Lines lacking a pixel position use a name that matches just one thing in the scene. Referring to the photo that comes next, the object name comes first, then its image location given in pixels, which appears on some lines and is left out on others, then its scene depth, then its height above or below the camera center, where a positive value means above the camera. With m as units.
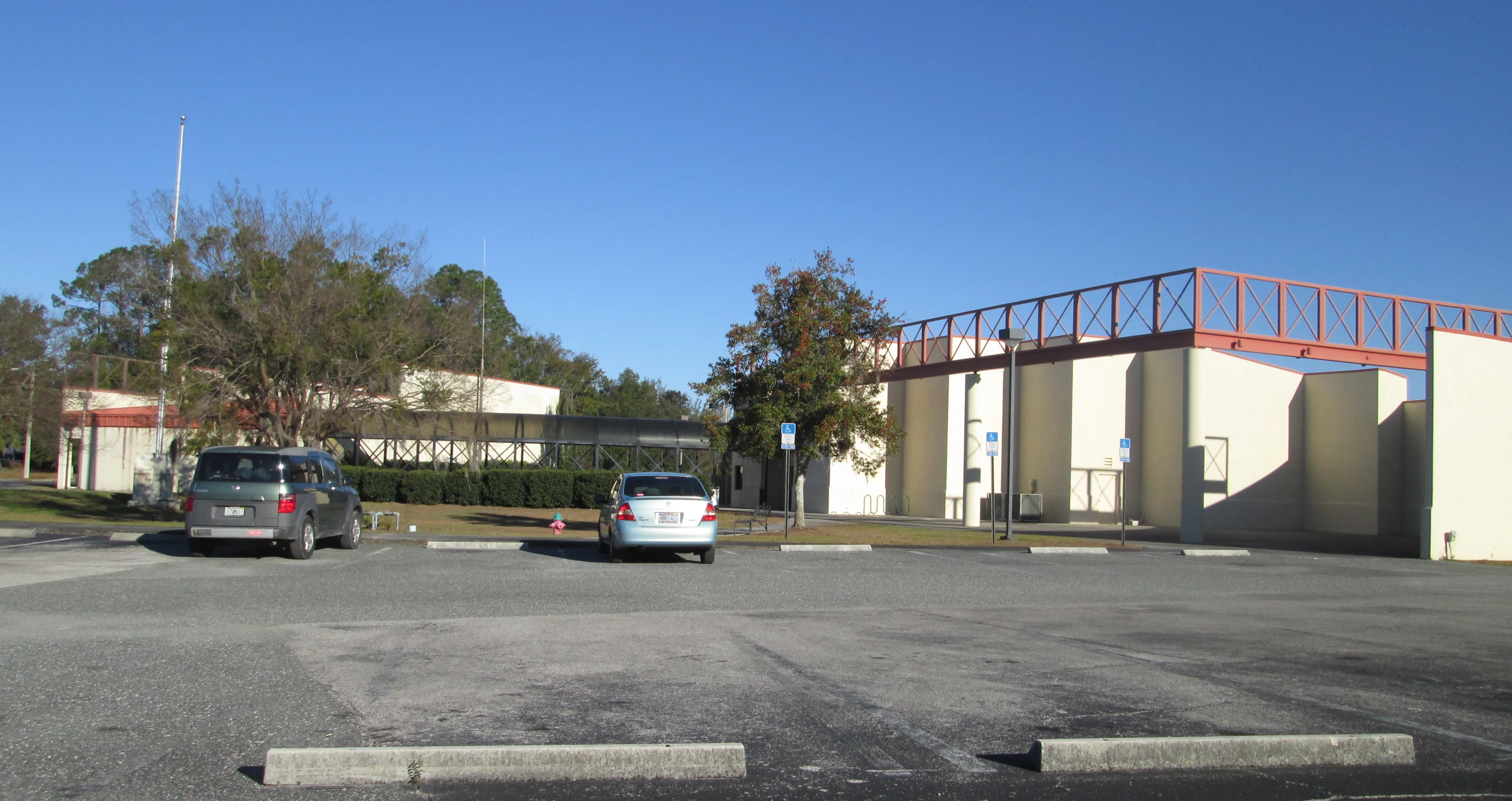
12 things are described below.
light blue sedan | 17.47 -0.92
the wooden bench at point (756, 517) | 28.30 -1.62
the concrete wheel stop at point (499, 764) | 4.82 -1.40
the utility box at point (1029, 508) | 38.91 -1.31
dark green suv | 16.22 -0.71
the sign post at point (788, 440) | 25.77 +0.63
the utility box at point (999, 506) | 38.53 -1.27
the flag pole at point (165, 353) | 26.55 +2.45
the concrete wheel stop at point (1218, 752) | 5.29 -1.39
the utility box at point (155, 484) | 35.03 -1.18
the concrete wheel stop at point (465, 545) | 20.44 -1.68
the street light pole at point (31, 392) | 34.12 +1.75
